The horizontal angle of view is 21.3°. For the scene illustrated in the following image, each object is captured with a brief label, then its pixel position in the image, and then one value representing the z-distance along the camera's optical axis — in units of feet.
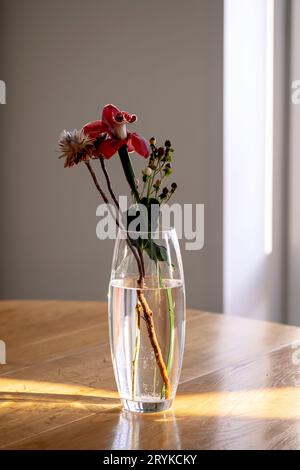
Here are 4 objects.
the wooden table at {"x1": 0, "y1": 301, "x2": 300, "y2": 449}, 3.93
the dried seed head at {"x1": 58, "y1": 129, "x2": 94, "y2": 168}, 4.09
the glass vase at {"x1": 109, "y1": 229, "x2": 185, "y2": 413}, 4.19
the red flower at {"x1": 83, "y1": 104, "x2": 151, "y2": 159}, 4.09
